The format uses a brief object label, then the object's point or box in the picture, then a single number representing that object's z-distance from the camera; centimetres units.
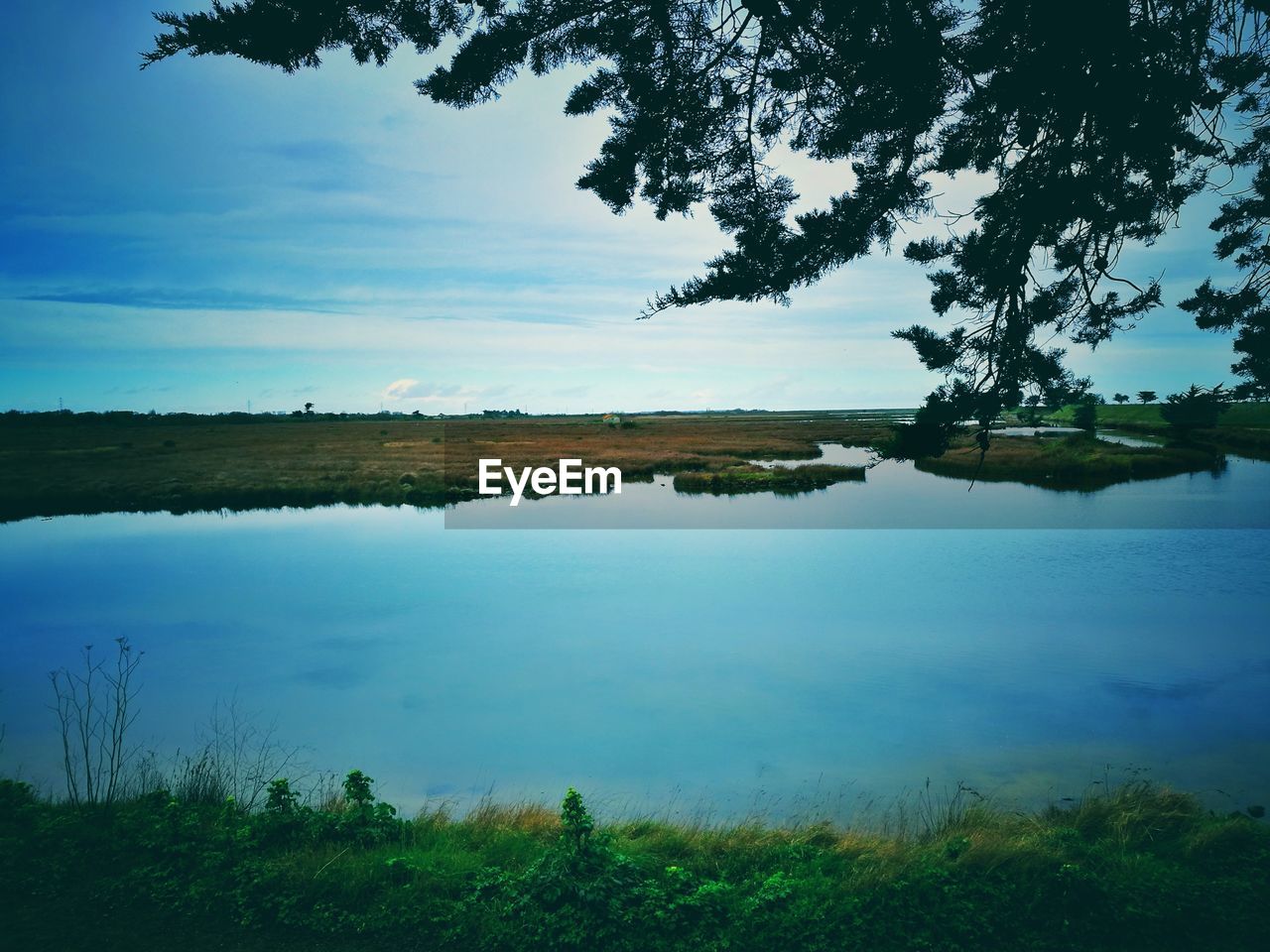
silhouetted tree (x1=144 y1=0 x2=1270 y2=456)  570
